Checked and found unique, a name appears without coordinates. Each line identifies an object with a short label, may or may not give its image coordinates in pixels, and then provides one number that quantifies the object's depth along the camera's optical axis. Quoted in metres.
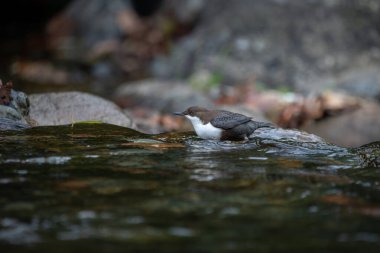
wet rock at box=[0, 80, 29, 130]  13.17
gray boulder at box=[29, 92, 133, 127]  15.61
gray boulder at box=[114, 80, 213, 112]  23.58
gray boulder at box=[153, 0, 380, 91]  27.17
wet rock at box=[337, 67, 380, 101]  23.80
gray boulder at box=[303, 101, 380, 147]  19.19
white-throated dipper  13.74
